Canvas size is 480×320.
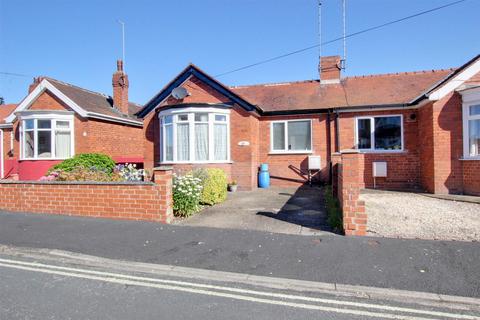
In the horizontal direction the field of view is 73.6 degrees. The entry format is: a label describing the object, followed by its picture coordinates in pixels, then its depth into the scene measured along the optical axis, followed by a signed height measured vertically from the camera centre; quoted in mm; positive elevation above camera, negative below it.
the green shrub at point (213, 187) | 9164 -750
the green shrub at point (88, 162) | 13102 +38
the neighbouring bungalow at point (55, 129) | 16031 +1775
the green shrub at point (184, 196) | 7910 -839
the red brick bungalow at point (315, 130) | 10375 +1271
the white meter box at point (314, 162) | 13492 -39
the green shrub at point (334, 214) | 6477 -1209
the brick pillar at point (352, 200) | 5914 -731
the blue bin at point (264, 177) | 13695 -670
